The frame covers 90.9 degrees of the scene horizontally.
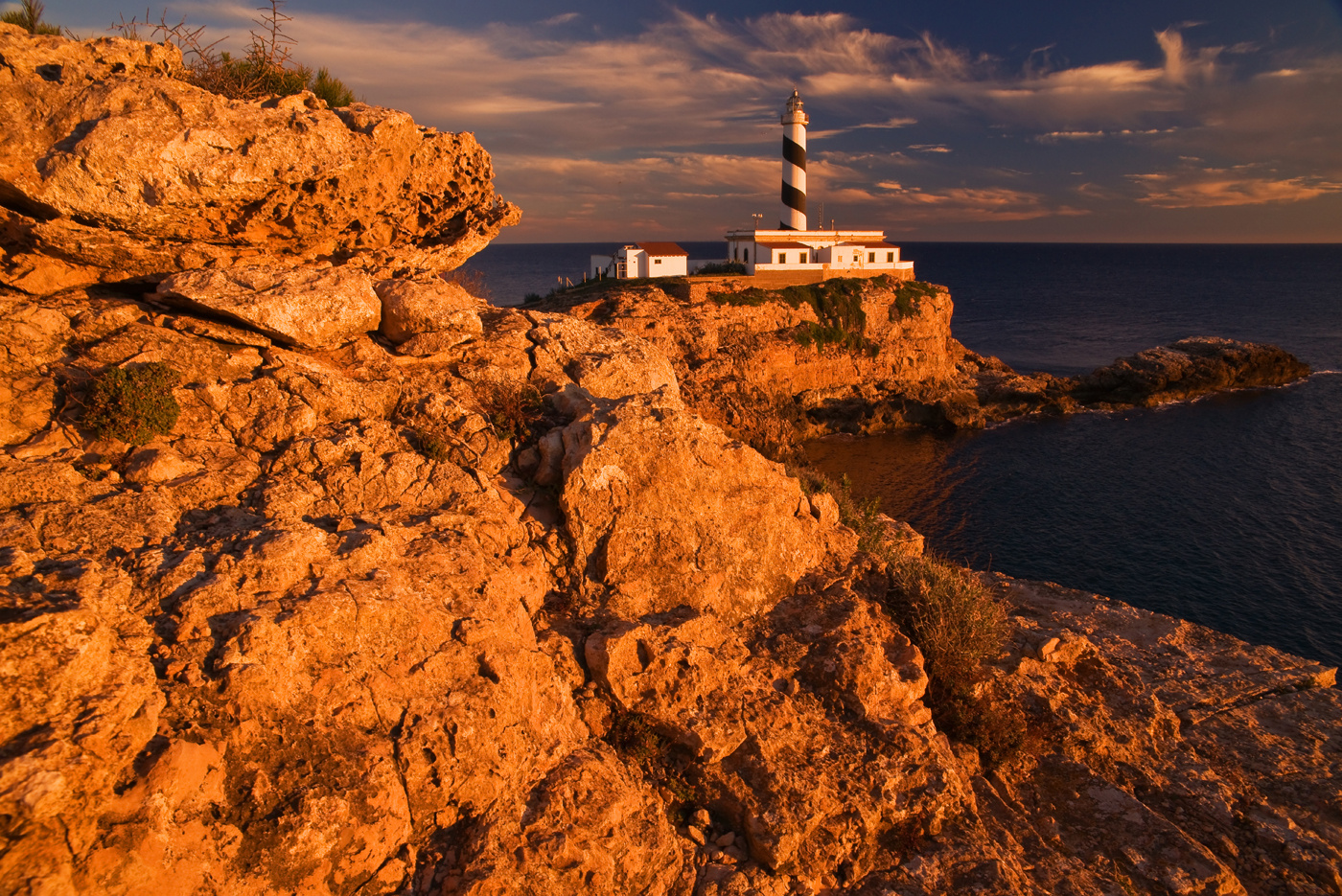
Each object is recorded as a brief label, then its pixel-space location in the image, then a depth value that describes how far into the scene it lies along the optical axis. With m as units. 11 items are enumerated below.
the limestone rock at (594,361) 10.25
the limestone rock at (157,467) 6.51
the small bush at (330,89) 10.45
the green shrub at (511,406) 8.91
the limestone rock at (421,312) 9.41
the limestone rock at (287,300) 8.02
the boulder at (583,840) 5.48
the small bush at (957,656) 8.32
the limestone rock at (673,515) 7.88
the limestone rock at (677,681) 6.90
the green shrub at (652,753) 6.71
